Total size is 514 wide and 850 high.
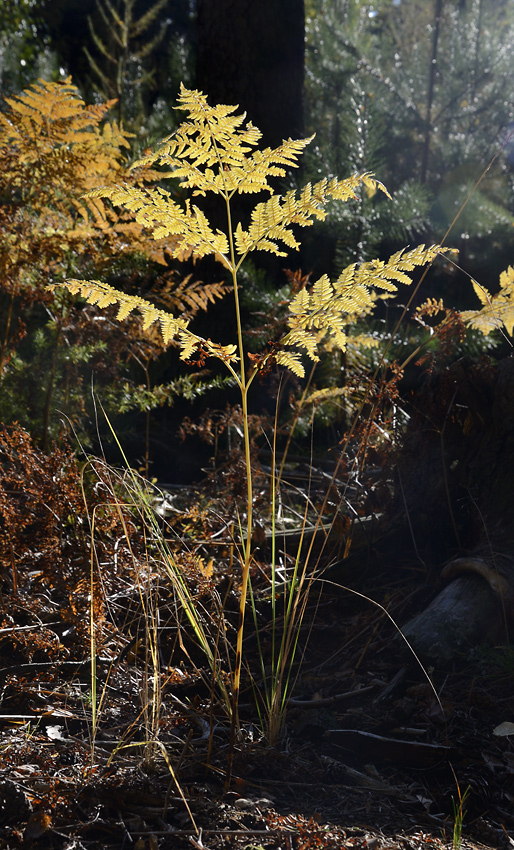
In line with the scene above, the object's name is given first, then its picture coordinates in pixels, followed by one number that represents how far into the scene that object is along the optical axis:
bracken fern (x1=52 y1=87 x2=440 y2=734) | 1.67
